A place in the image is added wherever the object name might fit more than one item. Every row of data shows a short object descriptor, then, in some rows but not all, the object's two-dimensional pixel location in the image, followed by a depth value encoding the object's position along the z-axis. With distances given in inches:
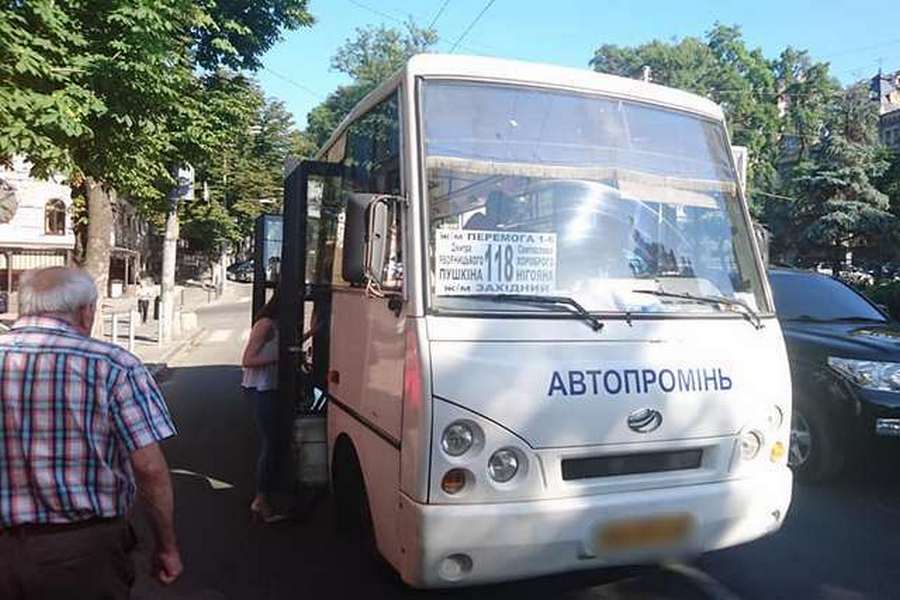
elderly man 96.5
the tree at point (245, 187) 1660.9
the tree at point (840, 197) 1419.8
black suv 245.0
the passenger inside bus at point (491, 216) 152.9
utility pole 614.2
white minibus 138.6
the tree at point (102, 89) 295.3
